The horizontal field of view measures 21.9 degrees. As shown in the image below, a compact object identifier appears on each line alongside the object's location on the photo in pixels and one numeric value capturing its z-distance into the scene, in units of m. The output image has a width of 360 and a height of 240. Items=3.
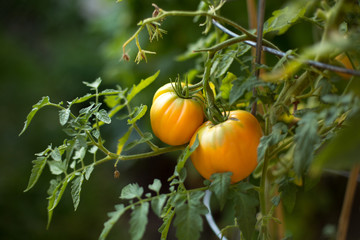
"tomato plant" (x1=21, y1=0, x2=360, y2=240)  0.76
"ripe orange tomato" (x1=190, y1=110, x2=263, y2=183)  0.81
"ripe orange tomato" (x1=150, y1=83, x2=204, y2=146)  0.84
